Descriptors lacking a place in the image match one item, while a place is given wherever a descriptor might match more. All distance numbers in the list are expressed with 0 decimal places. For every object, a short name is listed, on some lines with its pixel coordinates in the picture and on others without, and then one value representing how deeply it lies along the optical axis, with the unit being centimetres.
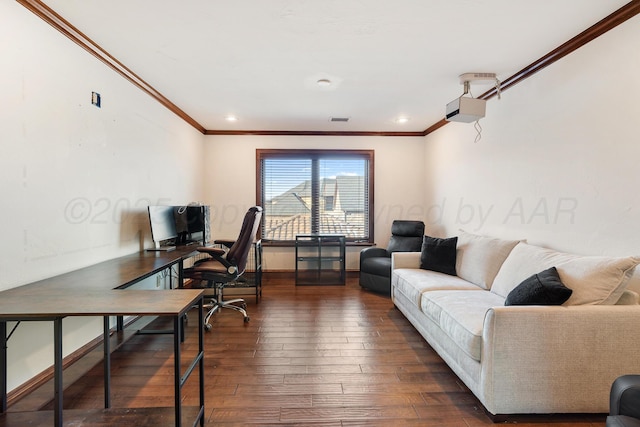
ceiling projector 314
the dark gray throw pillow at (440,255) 346
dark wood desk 137
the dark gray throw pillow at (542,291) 185
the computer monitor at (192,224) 378
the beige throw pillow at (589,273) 184
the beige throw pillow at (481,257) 293
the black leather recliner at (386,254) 429
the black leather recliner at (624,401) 121
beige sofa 175
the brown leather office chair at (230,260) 321
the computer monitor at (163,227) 316
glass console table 493
